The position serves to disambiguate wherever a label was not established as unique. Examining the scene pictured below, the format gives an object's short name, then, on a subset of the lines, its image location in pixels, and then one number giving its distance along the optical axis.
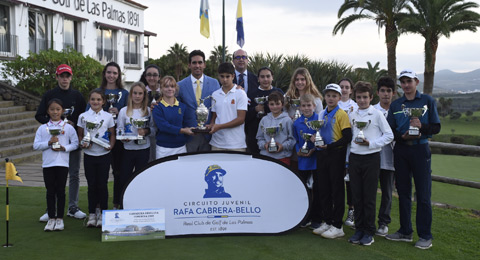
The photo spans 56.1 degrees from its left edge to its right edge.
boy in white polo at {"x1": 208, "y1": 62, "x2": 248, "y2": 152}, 5.28
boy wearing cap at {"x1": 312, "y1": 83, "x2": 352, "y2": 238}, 4.75
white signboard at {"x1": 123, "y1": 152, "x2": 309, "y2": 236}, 4.72
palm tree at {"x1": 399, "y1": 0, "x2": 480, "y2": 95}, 24.38
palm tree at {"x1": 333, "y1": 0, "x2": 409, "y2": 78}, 24.86
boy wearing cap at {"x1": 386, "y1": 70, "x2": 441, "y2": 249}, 4.57
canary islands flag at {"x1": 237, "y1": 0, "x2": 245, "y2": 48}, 16.02
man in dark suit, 6.04
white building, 22.09
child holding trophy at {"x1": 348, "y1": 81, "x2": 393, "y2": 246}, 4.60
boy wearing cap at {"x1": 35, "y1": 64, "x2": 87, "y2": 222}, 5.38
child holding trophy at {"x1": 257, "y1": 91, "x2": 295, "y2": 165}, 5.14
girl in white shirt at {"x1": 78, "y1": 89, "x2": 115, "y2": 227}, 5.12
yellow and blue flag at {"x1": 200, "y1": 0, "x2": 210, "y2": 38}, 18.34
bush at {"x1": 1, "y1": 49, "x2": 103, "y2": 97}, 14.15
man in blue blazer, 5.55
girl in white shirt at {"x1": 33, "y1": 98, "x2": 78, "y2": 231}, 5.03
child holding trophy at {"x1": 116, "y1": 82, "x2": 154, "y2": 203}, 5.17
